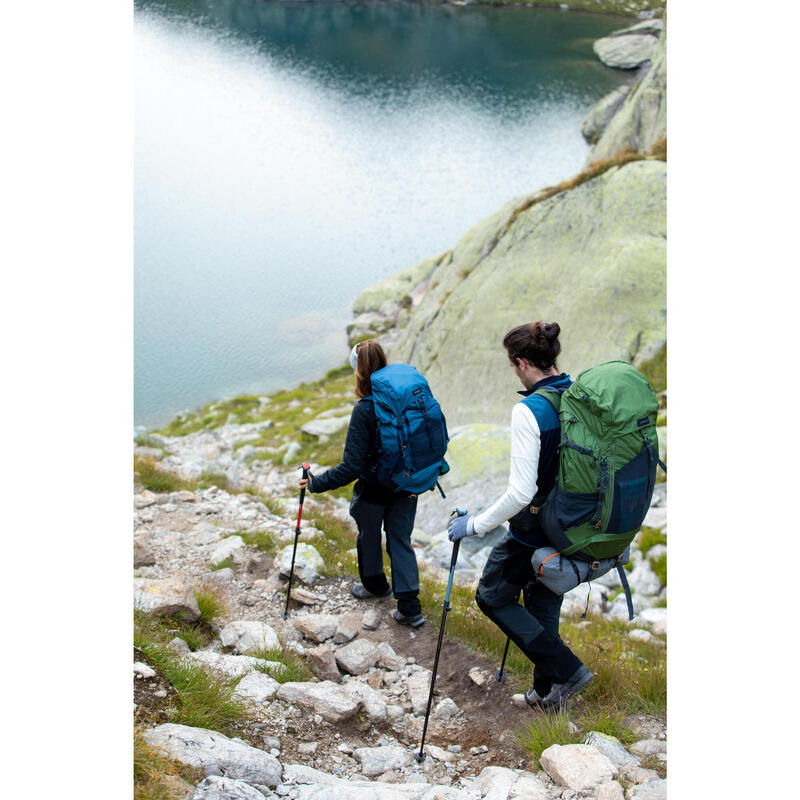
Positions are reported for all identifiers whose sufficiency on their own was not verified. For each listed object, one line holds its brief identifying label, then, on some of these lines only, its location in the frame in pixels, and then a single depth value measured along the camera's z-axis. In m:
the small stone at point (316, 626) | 6.47
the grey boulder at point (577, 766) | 4.07
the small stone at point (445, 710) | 5.36
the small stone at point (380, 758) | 4.57
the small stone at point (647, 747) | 4.58
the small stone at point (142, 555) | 7.56
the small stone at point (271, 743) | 4.38
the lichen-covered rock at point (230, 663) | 5.25
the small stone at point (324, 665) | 5.85
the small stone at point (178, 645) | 5.44
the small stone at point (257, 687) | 4.89
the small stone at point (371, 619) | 6.75
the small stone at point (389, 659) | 6.13
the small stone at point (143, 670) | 4.43
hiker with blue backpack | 5.87
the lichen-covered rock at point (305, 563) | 7.51
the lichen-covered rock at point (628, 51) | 62.75
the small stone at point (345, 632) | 6.45
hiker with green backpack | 4.16
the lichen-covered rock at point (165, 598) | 5.91
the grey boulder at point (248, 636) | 5.94
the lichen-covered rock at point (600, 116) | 42.94
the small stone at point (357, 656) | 6.00
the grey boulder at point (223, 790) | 3.40
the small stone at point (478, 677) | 5.68
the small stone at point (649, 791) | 3.92
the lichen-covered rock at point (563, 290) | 13.35
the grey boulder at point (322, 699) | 4.96
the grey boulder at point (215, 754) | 3.68
